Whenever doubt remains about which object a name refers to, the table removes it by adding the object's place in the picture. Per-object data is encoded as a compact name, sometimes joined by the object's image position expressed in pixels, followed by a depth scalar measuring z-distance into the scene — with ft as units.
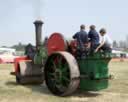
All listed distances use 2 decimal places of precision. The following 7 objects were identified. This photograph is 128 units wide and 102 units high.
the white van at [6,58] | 109.97
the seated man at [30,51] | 35.71
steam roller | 27.09
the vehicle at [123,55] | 198.72
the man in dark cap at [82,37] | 28.86
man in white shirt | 28.45
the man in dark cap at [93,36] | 28.76
